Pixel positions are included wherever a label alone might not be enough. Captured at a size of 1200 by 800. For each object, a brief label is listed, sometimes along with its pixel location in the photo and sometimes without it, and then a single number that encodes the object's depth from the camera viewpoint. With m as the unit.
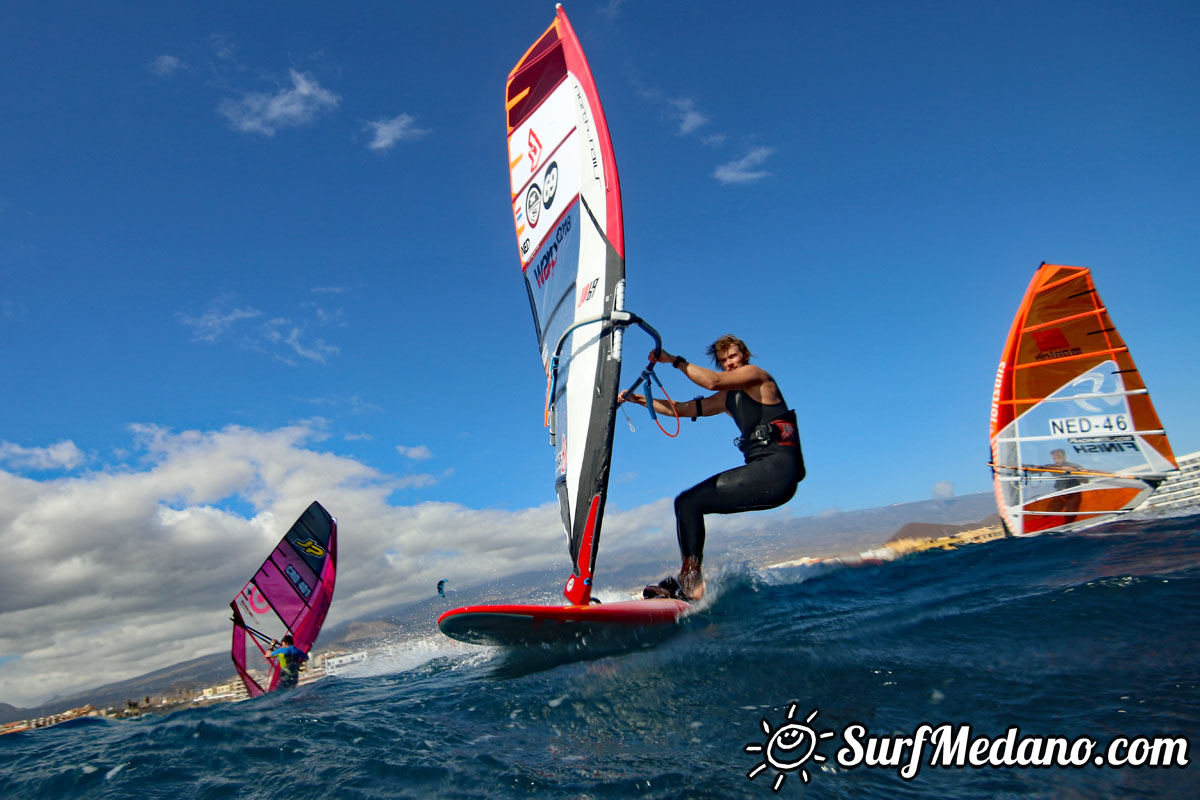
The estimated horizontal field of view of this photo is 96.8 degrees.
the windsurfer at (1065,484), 12.33
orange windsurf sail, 11.52
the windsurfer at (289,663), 14.55
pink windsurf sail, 15.98
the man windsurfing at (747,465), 4.84
